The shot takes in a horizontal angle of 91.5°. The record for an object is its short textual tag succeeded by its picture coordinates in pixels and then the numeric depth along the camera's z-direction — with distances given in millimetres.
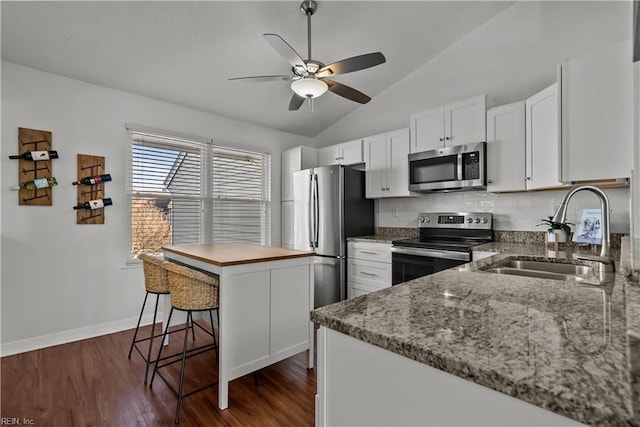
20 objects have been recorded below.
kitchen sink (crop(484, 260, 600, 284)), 1617
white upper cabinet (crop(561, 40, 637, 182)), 1863
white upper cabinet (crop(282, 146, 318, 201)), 4363
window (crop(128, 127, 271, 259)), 3428
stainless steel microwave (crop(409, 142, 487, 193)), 2945
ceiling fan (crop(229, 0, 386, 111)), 2122
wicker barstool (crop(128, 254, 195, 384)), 2414
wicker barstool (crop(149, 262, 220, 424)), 2019
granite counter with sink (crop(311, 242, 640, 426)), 458
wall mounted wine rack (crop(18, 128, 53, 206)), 2729
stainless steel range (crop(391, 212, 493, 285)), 2811
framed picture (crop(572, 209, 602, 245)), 2414
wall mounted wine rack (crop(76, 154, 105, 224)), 3014
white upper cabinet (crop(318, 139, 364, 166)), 4051
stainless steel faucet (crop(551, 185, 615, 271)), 1511
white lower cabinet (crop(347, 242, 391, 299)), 3375
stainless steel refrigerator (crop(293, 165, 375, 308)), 3736
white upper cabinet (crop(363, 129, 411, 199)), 3613
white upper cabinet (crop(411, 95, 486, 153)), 2996
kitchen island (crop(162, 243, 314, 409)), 2016
